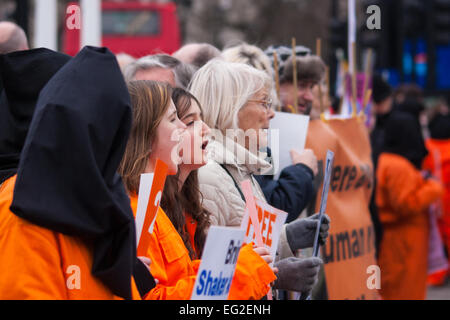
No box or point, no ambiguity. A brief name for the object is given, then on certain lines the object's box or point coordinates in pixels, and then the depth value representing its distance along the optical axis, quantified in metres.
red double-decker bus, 18.73
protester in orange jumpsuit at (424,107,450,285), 8.91
